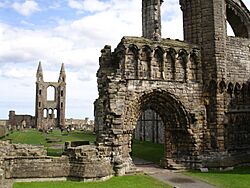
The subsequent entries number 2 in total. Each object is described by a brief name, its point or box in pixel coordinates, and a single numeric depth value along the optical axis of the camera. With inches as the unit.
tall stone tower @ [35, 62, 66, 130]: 2933.1
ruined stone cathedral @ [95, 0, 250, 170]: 613.9
